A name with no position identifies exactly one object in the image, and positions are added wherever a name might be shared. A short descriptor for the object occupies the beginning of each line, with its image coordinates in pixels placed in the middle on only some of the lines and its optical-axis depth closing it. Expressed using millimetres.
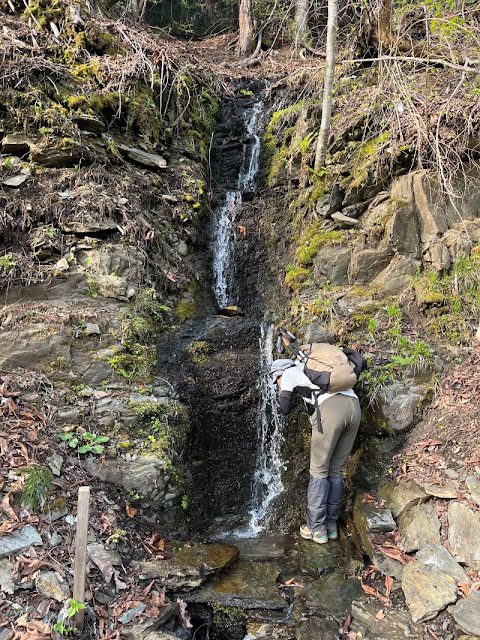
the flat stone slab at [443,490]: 4324
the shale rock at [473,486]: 4109
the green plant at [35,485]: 3912
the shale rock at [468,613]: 3338
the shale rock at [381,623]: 3604
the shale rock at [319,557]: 4648
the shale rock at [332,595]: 4023
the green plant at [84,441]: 4738
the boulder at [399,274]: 6641
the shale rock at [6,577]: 3326
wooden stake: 3256
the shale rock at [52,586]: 3416
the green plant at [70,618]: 3225
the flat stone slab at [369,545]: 4221
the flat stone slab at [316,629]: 3748
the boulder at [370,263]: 6867
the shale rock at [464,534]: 3825
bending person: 4891
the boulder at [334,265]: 7117
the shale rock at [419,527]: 4230
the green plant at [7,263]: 5973
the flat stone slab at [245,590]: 4137
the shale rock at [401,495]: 4605
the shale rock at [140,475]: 4757
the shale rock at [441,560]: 3791
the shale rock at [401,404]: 5406
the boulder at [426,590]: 3648
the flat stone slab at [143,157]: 8359
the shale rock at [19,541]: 3510
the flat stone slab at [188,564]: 4094
